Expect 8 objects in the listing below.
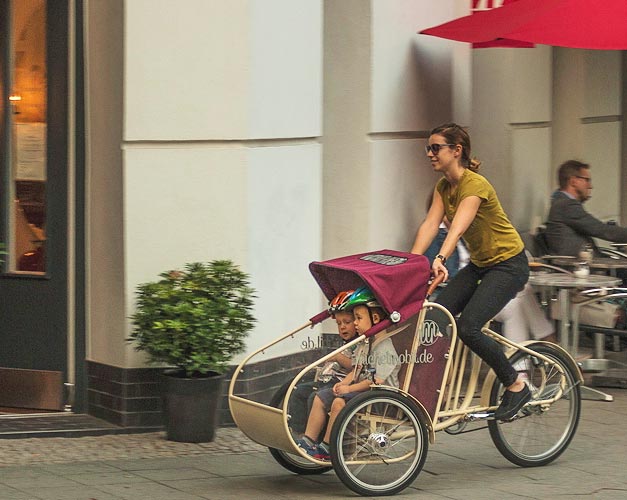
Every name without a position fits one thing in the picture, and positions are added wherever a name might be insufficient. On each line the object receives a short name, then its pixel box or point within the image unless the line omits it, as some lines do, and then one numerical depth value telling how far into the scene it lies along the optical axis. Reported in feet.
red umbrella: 61.36
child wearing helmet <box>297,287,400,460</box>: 43.93
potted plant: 50.98
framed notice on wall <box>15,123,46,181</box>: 57.36
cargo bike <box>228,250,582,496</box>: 43.55
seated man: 68.59
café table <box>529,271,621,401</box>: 61.67
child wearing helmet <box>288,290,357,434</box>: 43.78
